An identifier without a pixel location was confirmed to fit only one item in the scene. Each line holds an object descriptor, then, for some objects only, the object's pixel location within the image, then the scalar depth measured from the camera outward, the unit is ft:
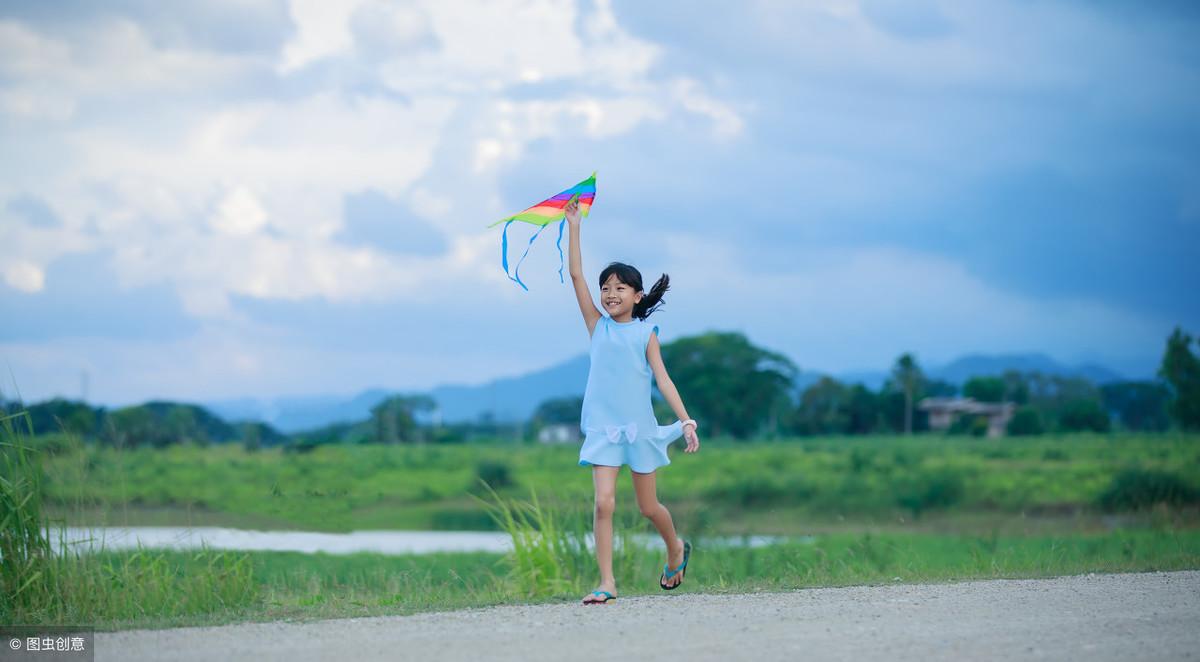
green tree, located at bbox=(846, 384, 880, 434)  259.60
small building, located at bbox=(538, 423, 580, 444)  296.71
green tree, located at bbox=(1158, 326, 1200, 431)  199.21
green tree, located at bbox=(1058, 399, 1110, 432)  240.73
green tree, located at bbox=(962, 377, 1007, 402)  322.34
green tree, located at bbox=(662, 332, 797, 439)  234.58
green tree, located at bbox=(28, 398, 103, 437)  169.64
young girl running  20.97
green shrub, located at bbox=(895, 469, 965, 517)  108.78
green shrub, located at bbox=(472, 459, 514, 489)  131.64
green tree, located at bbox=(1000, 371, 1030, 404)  316.19
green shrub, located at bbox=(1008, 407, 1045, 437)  224.74
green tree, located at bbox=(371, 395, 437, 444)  227.20
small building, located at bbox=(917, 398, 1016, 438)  275.59
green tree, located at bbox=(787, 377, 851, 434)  258.57
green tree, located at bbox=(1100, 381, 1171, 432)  326.48
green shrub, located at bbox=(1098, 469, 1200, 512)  95.20
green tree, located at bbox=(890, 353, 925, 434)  256.93
